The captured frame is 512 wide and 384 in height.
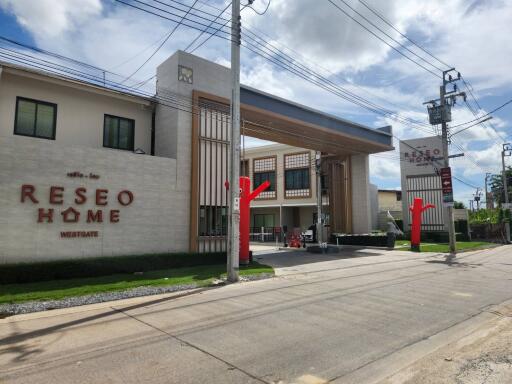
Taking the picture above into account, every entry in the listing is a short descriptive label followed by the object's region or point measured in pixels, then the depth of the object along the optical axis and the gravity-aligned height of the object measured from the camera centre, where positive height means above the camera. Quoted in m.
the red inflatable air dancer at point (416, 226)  24.89 +0.17
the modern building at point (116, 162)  12.21 +2.36
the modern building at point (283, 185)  38.06 +4.22
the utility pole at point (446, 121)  23.98 +6.74
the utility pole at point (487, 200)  65.25 +4.79
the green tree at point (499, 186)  52.72 +6.20
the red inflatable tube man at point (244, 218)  16.16 +0.45
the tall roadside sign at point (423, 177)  35.56 +4.75
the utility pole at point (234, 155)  12.85 +2.42
